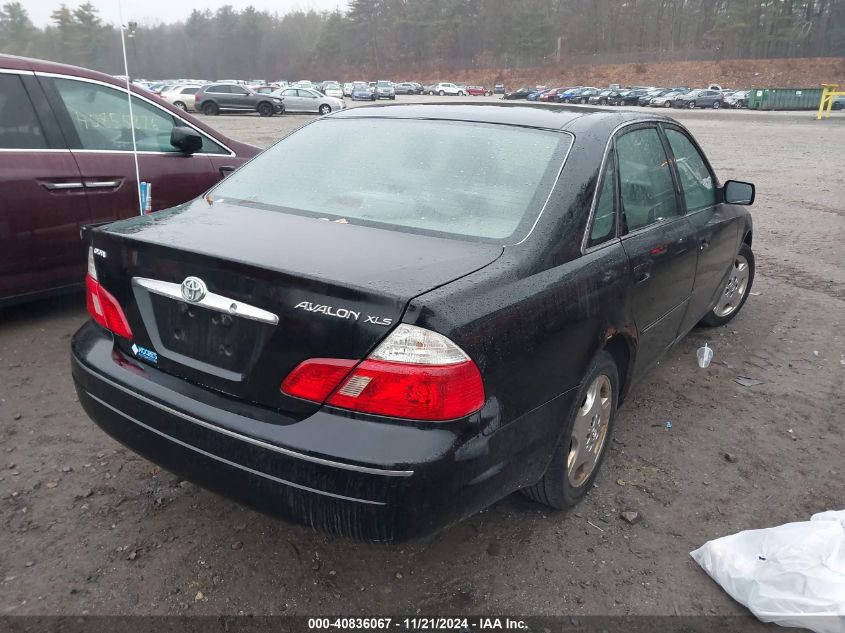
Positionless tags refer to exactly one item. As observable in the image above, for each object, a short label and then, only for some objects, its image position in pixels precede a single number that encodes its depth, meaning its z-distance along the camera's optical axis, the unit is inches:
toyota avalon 74.2
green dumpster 1754.4
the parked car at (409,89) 2916.8
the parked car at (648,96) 2046.0
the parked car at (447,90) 2802.7
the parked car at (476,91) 2866.9
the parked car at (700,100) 1946.4
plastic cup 173.3
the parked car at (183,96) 1258.6
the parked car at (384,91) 2250.2
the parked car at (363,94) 2198.6
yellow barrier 1395.2
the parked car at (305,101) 1332.4
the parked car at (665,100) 1982.3
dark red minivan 163.8
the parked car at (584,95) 2250.0
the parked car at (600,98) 2191.2
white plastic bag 83.7
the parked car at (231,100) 1188.5
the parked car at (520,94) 2477.0
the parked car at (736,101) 1948.0
